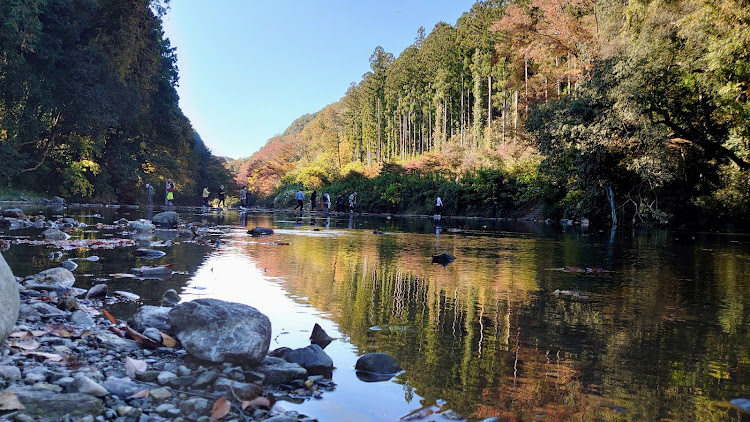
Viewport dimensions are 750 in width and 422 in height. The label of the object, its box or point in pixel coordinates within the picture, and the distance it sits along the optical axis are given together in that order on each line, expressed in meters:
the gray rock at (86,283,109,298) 5.42
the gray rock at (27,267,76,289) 5.75
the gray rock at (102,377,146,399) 2.88
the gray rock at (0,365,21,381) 2.86
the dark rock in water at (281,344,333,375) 3.64
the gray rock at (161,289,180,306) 5.27
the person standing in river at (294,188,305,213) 39.89
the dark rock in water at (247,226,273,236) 14.96
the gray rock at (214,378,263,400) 3.03
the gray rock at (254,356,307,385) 3.41
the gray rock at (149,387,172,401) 2.91
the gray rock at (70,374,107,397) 2.77
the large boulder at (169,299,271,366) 3.59
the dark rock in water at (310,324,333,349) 4.29
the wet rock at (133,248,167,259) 8.94
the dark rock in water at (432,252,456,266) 9.68
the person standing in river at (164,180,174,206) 31.03
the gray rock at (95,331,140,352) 3.70
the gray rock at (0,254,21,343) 3.35
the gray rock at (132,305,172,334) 4.11
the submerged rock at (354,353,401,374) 3.68
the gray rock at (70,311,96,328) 4.26
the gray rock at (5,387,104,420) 2.55
